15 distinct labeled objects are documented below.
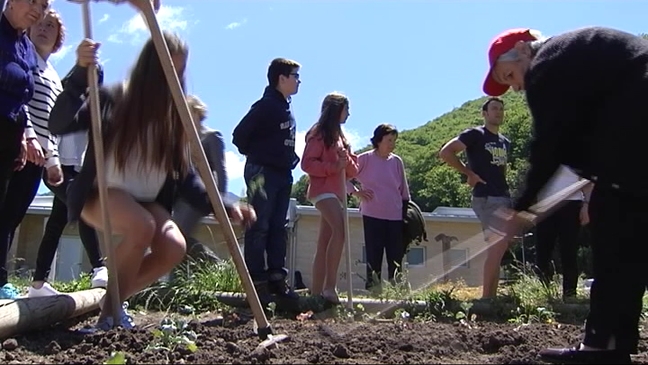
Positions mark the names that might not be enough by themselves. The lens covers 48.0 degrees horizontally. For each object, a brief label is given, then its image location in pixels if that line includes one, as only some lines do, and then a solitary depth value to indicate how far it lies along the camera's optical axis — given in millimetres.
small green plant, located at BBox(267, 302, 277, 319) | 5031
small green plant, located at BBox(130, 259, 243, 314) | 5520
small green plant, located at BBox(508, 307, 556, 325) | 5082
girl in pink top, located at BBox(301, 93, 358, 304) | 5984
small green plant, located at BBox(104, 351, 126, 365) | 2596
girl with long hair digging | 3828
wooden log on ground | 3568
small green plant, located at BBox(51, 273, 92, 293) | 5871
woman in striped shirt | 4359
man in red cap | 2988
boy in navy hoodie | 5625
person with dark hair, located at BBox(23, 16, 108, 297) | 4668
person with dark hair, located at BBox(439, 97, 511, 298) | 6121
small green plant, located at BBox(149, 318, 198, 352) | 3195
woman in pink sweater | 6840
